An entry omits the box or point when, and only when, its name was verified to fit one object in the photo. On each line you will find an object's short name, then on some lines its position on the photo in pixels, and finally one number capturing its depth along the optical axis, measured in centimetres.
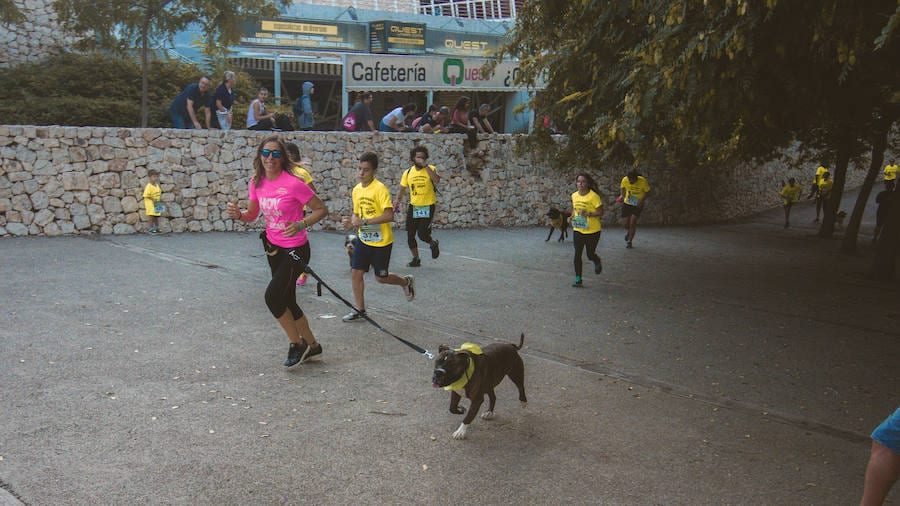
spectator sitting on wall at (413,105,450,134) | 1850
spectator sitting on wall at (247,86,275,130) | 1562
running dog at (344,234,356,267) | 1001
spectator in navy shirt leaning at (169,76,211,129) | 1491
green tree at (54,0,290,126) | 1606
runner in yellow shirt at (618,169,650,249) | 1605
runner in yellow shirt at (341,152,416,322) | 814
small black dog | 1678
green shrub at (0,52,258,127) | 1578
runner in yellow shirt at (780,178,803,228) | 2392
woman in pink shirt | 642
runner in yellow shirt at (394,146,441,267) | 1212
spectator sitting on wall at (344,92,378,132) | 1745
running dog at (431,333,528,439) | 488
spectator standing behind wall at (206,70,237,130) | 1535
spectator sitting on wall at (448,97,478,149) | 1838
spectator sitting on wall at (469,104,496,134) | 1894
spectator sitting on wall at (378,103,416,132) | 1780
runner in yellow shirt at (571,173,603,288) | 1087
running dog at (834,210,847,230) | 2306
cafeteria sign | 1781
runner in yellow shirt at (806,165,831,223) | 2398
